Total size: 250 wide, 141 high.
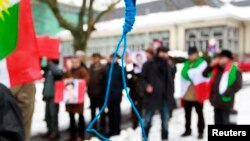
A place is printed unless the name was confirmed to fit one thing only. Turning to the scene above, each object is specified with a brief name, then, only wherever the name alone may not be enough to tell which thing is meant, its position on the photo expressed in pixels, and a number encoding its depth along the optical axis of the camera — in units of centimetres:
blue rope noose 141
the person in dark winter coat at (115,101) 666
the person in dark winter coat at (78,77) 639
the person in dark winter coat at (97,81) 695
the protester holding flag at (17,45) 269
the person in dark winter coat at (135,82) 721
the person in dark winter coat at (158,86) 572
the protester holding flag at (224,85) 517
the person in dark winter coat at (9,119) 179
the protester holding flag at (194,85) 595
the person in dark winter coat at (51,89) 663
